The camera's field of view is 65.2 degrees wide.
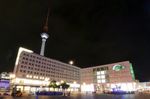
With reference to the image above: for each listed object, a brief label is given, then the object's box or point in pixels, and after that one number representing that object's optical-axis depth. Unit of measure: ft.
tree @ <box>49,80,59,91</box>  196.08
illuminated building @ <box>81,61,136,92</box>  294.70
